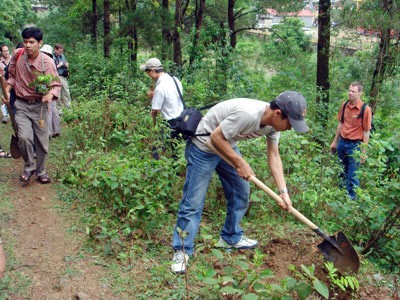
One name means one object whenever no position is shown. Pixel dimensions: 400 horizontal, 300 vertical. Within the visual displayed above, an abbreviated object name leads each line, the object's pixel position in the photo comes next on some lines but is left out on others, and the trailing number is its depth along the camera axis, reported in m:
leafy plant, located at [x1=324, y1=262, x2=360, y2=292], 3.33
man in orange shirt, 6.97
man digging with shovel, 3.50
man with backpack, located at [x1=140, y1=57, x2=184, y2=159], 6.18
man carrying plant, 5.50
